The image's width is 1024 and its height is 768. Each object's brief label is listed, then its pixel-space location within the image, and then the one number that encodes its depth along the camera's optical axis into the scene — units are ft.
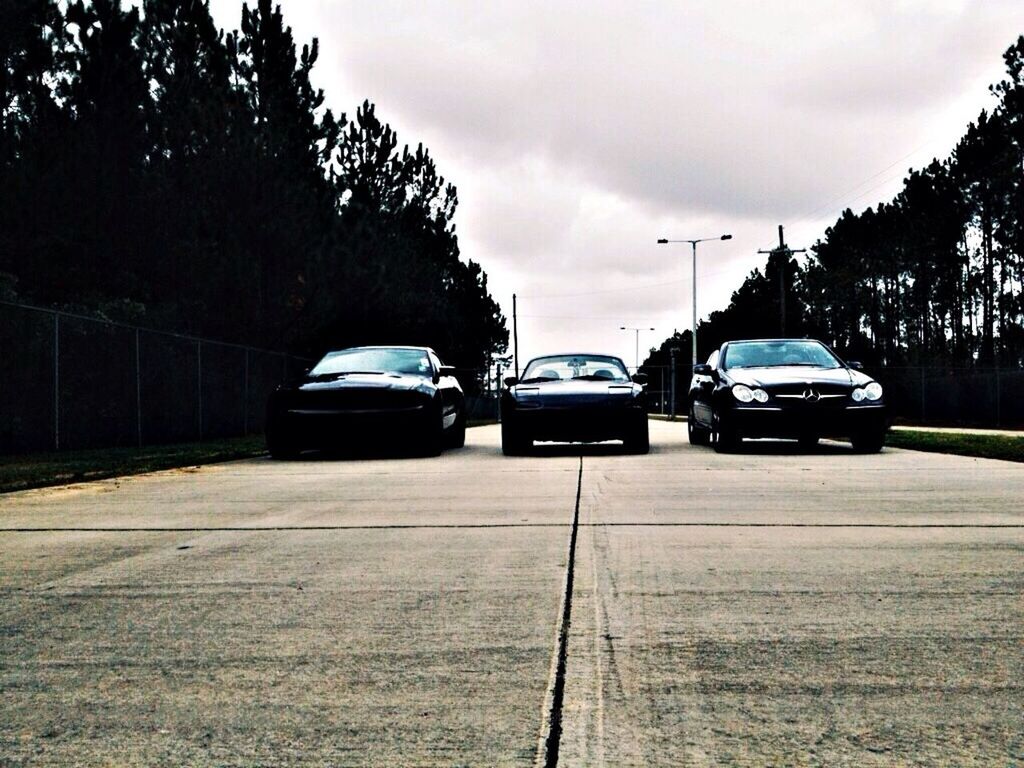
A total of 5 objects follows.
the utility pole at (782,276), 142.10
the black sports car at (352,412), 44.45
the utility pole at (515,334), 240.12
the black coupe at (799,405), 44.09
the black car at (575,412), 45.78
